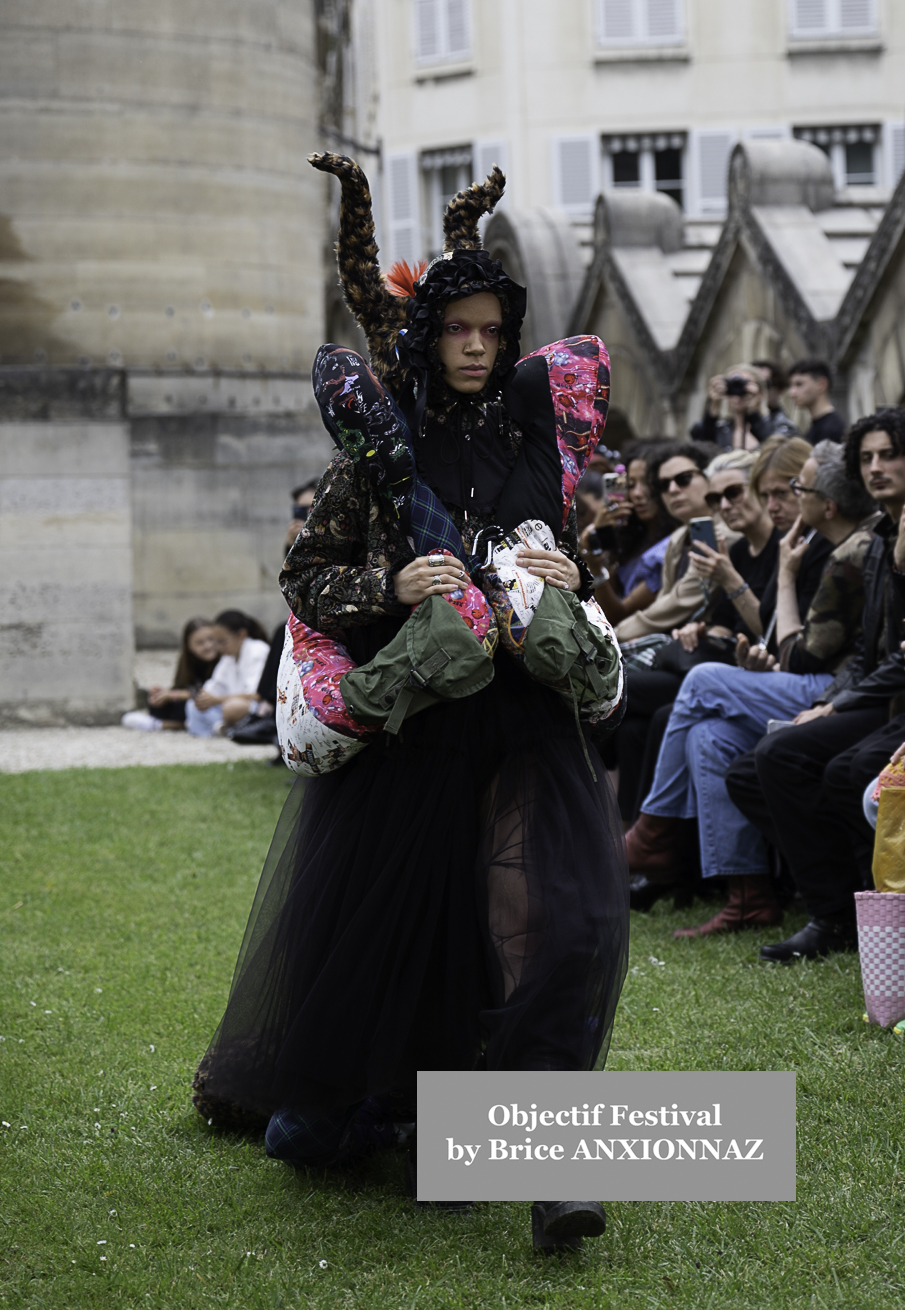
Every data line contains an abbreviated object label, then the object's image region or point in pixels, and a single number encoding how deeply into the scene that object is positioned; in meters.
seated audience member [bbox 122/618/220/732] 13.04
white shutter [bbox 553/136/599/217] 30.09
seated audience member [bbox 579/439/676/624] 8.07
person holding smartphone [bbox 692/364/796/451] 9.72
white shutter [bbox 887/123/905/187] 30.05
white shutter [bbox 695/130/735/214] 29.97
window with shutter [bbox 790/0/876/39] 30.00
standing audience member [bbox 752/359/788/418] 10.22
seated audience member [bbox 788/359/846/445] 9.37
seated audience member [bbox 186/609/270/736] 12.55
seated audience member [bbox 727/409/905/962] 5.54
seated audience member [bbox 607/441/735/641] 7.37
